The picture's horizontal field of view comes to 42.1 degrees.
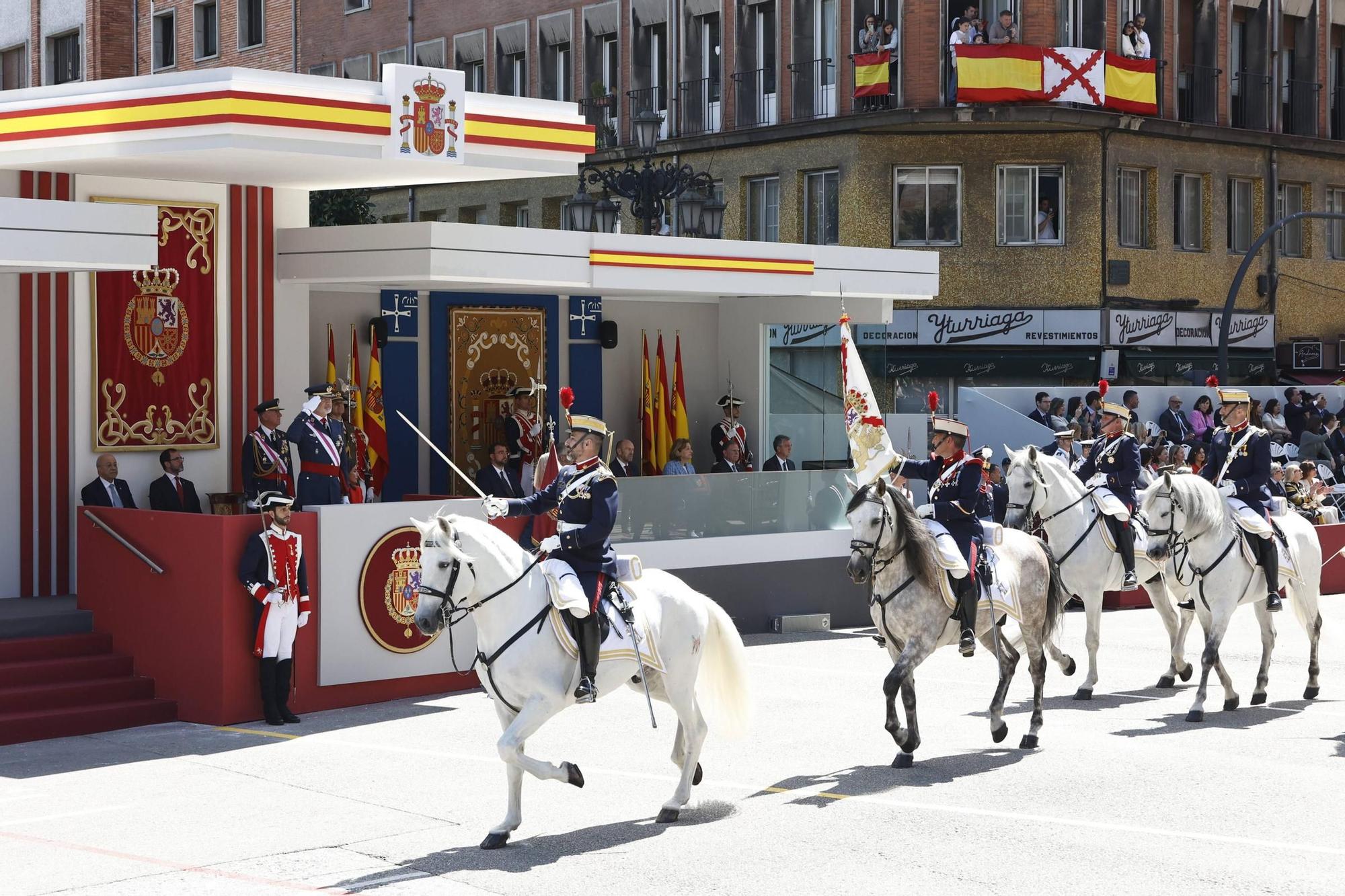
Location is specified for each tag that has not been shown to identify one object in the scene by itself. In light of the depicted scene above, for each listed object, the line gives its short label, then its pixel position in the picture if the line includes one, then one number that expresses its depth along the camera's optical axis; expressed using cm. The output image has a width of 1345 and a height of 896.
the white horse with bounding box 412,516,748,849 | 1004
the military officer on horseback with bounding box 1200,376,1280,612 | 1539
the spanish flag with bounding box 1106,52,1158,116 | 3591
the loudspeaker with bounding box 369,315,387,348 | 1972
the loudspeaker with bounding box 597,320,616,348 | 2209
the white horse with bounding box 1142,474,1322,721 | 1482
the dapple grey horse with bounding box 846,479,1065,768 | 1223
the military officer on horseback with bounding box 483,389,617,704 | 1052
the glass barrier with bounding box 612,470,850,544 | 1856
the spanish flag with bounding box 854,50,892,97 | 3584
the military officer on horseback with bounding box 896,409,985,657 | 1292
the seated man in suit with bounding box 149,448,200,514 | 1638
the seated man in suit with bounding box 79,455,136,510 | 1606
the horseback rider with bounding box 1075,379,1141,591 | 1705
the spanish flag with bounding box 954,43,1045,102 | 3497
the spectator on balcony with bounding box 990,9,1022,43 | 3491
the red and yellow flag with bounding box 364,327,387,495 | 1959
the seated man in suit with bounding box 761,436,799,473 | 2222
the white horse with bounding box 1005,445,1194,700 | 1616
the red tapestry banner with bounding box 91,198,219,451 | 1656
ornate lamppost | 2433
